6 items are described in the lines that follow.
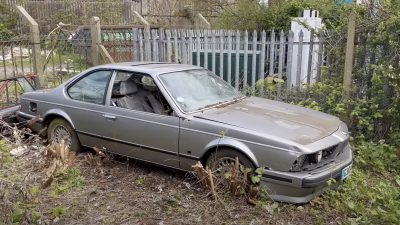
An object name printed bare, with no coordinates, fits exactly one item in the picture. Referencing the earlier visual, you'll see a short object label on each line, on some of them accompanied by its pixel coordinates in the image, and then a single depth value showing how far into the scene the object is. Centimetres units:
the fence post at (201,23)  1339
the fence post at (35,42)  945
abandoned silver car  427
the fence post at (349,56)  673
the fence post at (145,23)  1146
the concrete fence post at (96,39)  948
